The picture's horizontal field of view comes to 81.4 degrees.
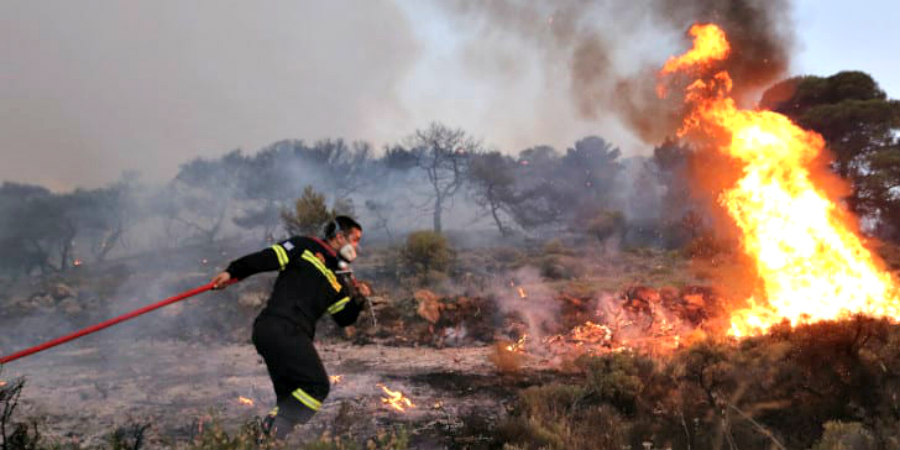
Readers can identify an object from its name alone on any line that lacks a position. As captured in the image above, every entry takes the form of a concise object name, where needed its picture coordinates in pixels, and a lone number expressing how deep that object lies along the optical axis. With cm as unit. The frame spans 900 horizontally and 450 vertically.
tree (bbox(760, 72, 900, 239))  2206
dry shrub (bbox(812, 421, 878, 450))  396
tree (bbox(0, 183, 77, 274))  3231
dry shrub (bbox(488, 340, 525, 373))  865
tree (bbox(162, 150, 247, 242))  3581
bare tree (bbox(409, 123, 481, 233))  3691
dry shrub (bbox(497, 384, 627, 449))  488
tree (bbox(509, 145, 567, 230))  3550
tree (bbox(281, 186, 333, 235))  1930
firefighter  412
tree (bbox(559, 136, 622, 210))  3659
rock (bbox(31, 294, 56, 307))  1695
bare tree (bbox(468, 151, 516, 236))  3547
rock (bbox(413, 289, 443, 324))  1262
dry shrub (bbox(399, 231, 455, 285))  1919
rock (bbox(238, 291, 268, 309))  1434
